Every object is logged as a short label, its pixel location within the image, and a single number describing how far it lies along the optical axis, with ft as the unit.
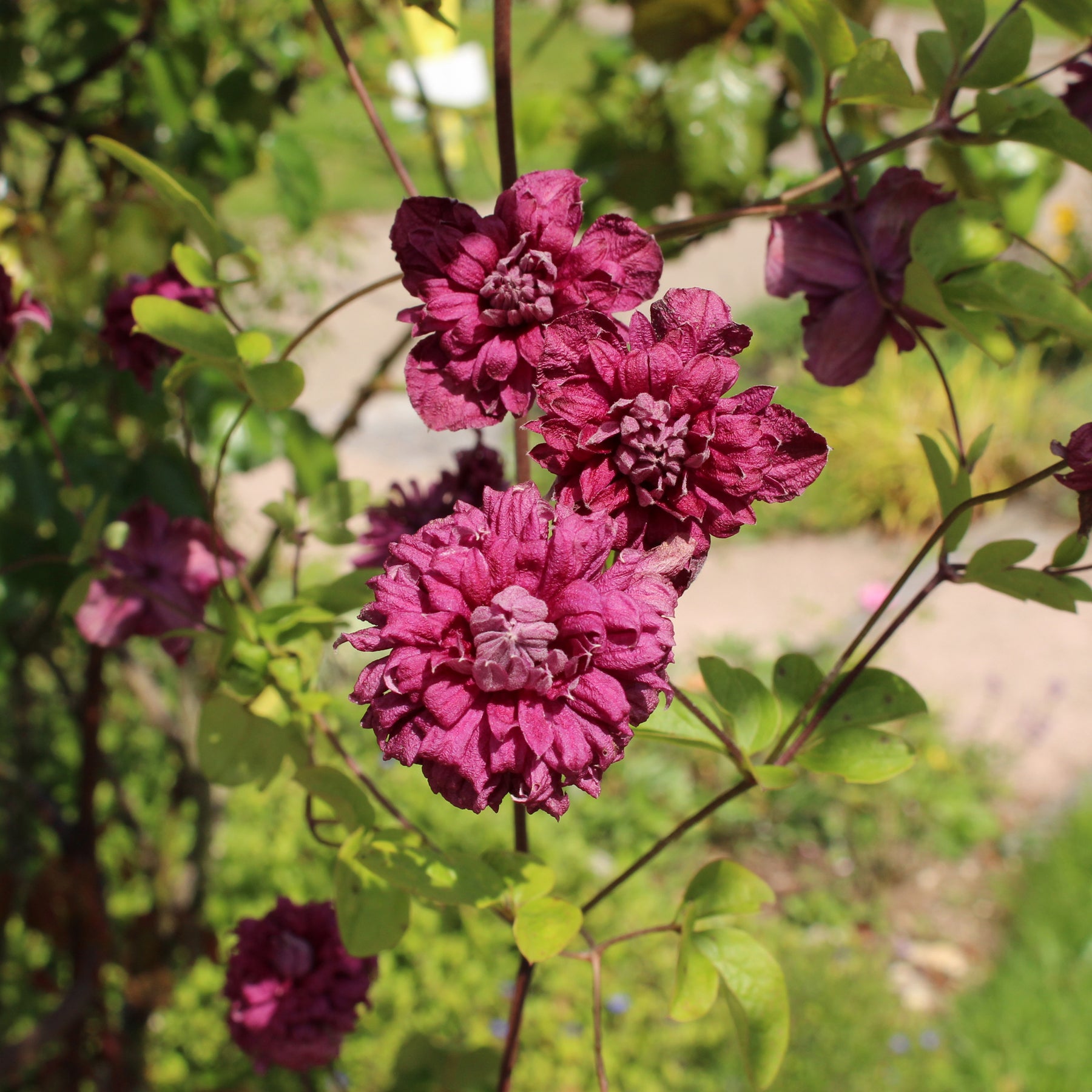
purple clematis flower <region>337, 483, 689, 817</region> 1.12
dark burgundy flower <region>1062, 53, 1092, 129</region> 1.86
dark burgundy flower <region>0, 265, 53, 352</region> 2.04
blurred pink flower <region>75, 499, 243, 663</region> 2.10
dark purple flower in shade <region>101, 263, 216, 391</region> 1.97
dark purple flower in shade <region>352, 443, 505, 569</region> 1.77
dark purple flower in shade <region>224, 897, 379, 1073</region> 2.27
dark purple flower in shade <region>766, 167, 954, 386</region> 1.69
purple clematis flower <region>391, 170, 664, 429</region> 1.35
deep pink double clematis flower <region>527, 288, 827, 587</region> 1.19
